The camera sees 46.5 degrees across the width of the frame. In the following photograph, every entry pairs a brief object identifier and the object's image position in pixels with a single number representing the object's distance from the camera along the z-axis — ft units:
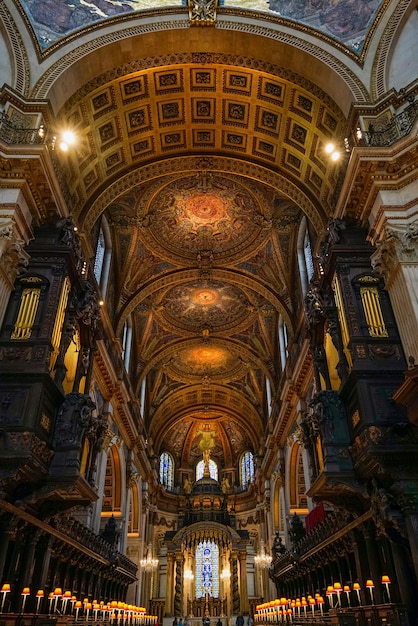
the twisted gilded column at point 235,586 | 106.63
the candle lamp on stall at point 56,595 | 40.22
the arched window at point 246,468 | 129.49
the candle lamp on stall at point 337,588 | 39.42
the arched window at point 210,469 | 138.00
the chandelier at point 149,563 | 92.78
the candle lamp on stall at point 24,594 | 34.73
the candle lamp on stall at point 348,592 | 39.45
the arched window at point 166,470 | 131.34
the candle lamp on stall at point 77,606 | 45.72
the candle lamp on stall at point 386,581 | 31.24
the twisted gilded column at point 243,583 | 105.29
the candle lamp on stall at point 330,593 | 40.57
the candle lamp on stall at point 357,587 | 37.20
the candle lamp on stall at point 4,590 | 31.32
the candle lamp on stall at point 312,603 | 47.99
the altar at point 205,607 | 111.65
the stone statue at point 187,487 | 128.36
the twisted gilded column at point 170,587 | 106.93
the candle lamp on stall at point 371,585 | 33.73
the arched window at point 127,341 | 85.81
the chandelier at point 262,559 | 97.71
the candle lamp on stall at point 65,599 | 42.28
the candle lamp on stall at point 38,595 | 36.82
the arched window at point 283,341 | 83.55
